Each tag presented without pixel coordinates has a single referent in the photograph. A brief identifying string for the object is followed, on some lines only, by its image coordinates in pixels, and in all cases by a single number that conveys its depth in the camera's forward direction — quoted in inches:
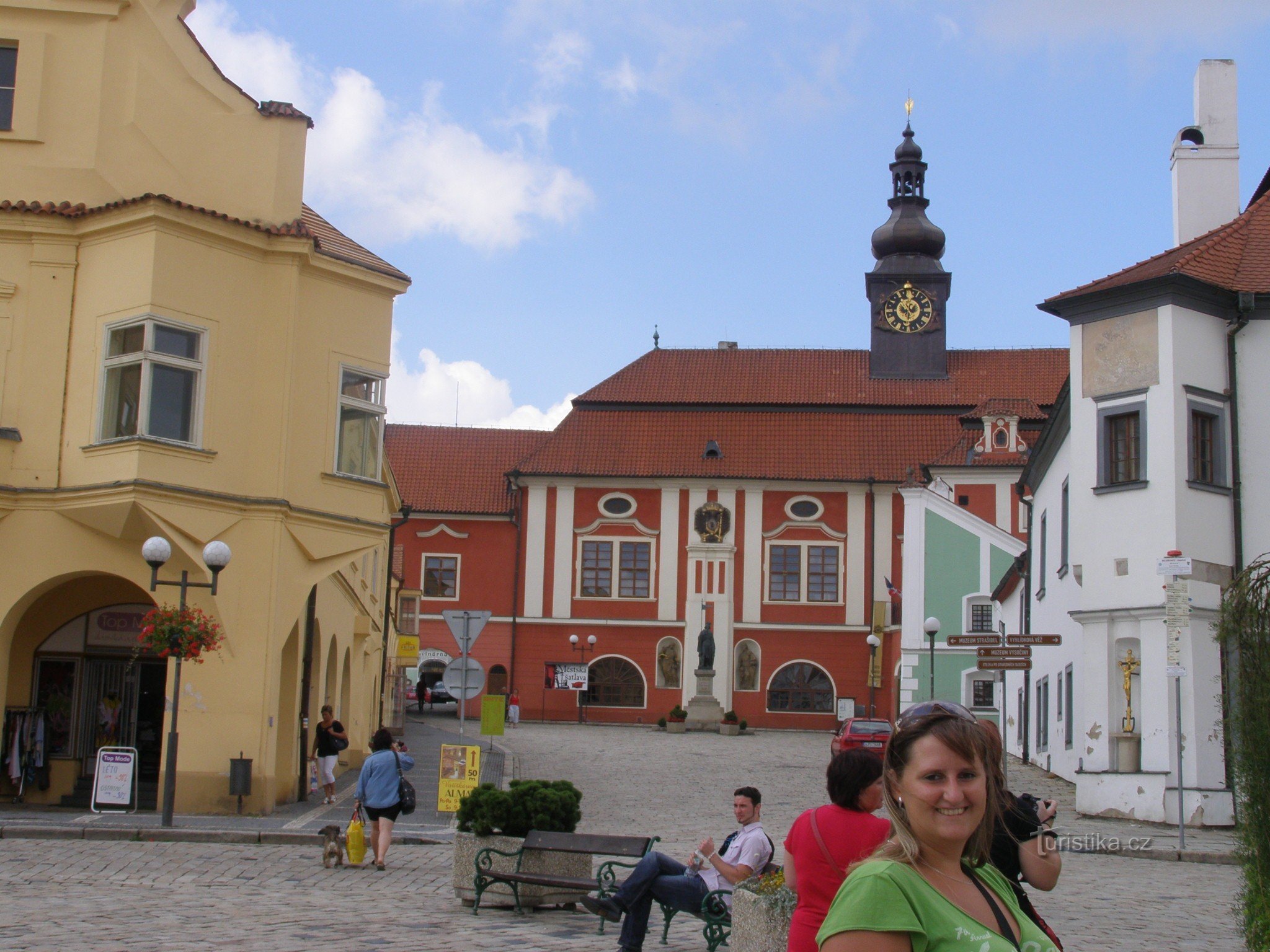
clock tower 2502.5
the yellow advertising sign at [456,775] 727.7
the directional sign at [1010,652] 781.9
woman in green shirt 111.6
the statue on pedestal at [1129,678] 838.5
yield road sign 751.1
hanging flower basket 666.8
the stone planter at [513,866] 461.7
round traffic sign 712.4
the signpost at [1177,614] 711.1
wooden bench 426.9
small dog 552.1
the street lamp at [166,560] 655.1
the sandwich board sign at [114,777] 703.1
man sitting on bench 345.7
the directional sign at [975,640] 800.0
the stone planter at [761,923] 314.0
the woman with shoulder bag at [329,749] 805.2
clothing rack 752.3
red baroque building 2253.9
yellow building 732.0
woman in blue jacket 557.9
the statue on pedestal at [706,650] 2031.3
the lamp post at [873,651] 1754.4
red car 1190.3
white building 813.2
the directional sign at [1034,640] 797.9
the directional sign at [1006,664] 775.1
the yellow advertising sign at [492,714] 941.7
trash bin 719.7
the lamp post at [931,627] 1086.4
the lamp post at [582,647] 2274.9
